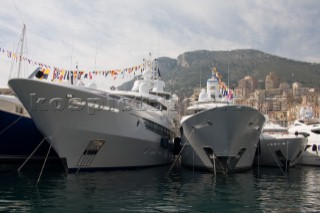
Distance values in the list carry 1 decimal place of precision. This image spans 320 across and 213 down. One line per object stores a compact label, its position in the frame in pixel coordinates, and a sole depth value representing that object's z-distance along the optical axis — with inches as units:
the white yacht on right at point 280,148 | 1062.4
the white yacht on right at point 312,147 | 1200.8
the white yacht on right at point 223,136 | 749.9
